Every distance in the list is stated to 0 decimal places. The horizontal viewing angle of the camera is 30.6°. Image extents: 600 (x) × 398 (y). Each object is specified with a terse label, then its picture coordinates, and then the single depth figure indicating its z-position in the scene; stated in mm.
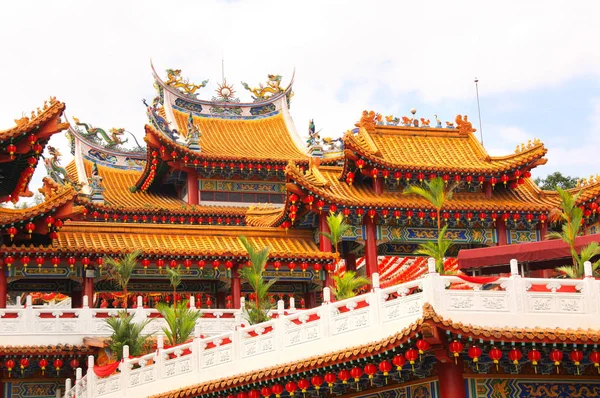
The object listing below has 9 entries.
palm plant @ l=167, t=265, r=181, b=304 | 27633
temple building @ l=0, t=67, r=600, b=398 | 18516
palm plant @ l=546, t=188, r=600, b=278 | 21609
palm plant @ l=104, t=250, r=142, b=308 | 26703
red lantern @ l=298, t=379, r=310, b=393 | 19859
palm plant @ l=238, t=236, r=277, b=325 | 24734
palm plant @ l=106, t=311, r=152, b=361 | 25188
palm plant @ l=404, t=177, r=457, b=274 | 21438
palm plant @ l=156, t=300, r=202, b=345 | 24891
